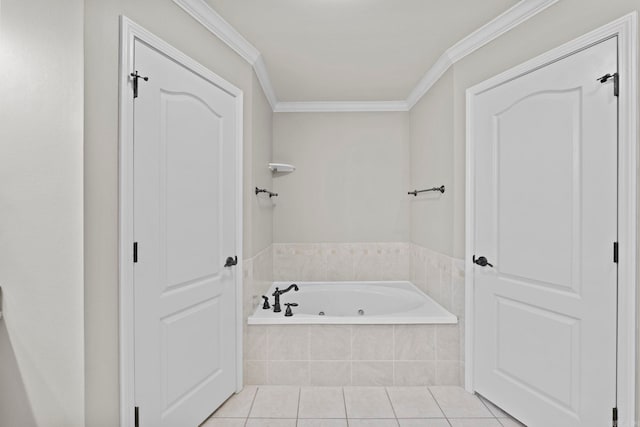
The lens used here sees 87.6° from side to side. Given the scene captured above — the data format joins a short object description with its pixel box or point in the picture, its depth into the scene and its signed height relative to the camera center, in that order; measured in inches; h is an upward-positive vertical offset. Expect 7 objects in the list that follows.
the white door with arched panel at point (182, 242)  61.4 -6.7
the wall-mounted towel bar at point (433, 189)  105.6 +7.8
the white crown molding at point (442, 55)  72.7 +44.7
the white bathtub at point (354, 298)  121.4 -32.4
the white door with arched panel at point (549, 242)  60.8 -6.2
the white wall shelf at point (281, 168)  127.0 +17.4
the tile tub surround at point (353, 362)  93.3 -42.0
